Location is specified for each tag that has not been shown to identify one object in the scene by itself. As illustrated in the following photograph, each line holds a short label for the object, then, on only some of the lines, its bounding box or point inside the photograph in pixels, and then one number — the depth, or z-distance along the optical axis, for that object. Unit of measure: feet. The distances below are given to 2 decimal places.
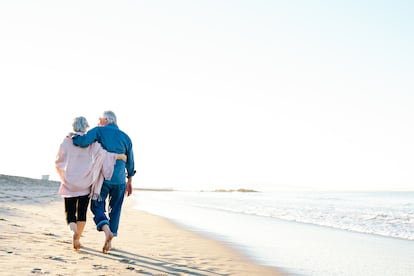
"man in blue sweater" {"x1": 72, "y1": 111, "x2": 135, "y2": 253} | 19.16
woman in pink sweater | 19.13
